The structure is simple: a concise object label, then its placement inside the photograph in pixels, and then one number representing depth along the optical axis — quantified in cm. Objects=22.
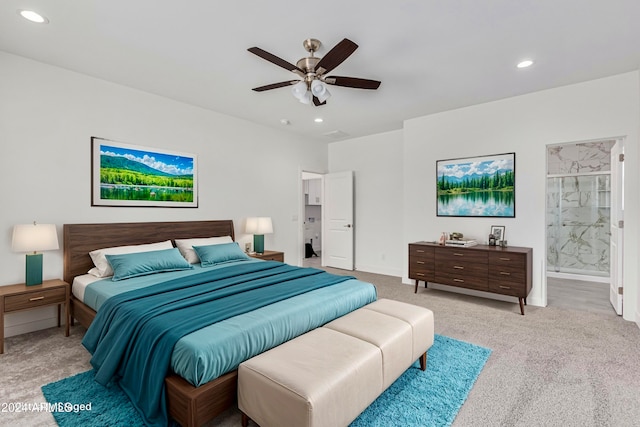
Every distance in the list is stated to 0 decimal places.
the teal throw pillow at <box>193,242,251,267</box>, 378
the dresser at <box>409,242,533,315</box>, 363
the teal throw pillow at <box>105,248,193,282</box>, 308
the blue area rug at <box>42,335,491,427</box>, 183
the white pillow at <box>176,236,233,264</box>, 393
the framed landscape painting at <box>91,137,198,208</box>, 357
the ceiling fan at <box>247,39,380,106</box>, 240
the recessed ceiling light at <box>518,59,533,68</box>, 307
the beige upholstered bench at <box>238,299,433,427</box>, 147
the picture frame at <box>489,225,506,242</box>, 412
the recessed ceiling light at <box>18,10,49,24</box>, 235
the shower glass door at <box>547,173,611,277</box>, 541
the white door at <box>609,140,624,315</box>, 354
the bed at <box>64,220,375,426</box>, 163
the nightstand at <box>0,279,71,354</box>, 266
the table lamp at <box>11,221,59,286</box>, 284
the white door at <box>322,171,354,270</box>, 626
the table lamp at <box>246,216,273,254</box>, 487
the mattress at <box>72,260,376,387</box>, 169
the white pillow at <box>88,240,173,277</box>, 320
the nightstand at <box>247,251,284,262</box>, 470
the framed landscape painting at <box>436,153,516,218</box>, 414
